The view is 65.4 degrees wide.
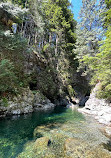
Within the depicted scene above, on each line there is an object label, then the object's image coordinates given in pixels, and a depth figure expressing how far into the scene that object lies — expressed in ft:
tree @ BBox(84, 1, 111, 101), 16.32
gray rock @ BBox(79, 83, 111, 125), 25.14
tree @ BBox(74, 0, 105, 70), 50.11
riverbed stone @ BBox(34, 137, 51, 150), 12.18
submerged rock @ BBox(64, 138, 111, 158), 10.71
